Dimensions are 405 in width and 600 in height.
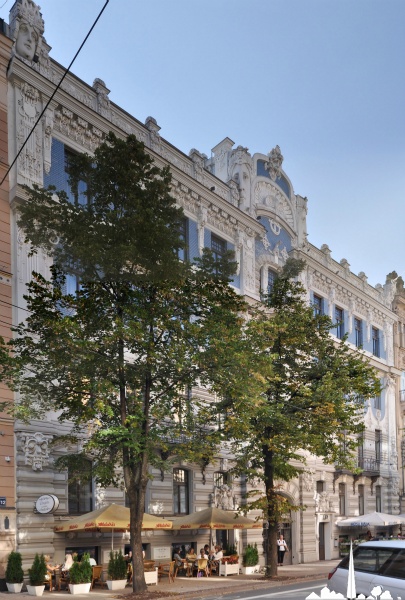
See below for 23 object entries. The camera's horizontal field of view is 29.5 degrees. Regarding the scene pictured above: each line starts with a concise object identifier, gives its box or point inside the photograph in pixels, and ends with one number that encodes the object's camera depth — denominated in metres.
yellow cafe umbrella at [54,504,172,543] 24.03
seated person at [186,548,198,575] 28.70
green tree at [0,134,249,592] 20.98
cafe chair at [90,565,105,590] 24.31
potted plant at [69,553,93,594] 22.66
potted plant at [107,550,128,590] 24.06
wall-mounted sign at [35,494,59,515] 23.95
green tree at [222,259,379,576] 27.30
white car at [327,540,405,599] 11.75
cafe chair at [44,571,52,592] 23.15
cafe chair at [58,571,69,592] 23.58
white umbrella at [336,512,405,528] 41.03
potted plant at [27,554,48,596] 21.94
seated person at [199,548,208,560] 29.20
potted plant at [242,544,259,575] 31.48
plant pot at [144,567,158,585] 25.42
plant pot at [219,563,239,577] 29.64
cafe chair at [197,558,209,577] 28.50
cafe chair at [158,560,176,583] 26.40
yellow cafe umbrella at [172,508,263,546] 28.92
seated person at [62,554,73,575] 23.72
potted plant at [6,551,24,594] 22.41
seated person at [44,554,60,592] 23.19
